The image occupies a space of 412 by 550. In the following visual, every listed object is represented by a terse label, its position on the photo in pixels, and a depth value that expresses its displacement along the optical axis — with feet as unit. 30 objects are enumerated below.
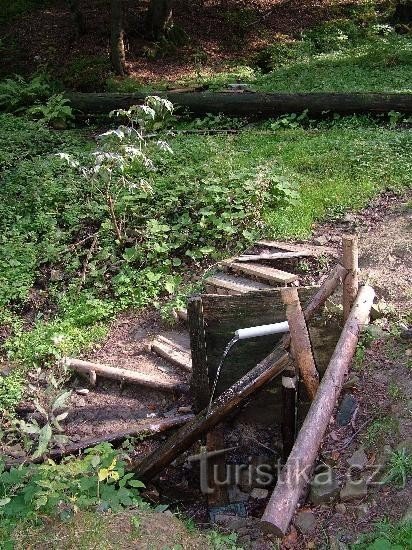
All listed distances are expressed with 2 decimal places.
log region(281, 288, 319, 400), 16.34
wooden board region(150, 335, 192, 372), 22.60
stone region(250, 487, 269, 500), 19.57
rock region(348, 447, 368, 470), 14.80
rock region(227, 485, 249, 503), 20.17
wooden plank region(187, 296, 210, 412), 19.85
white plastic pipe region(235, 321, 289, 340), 15.72
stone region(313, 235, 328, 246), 26.85
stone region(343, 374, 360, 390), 17.28
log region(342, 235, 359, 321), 19.06
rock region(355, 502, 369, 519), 13.67
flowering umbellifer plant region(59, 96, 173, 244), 25.71
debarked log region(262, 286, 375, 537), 12.65
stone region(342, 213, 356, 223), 28.45
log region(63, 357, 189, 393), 21.91
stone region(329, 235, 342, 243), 27.04
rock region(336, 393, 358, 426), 16.37
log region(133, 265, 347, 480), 17.79
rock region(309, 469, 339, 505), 14.25
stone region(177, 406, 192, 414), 21.12
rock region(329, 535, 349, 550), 13.05
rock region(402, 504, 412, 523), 12.86
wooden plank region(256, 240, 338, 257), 25.55
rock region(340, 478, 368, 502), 14.14
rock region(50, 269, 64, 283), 28.37
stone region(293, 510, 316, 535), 13.71
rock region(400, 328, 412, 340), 18.57
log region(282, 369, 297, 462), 17.18
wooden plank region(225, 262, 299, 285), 23.40
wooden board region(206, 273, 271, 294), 23.69
